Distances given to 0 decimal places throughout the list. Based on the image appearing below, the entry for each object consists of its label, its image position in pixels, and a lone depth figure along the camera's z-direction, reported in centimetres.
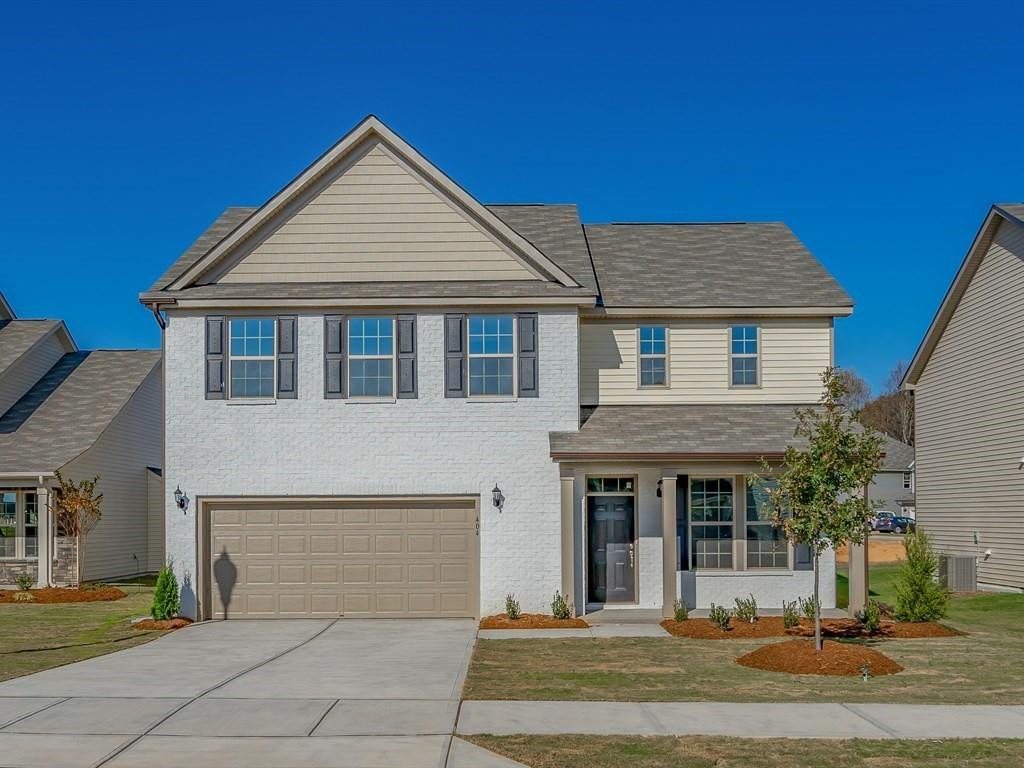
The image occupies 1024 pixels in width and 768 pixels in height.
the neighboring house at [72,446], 2572
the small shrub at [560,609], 1891
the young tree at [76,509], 2502
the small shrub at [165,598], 1894
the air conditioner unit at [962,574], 2516
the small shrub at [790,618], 1762
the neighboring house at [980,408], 2466
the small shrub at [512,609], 1905
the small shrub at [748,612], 1802
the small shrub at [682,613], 1814
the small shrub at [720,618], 1747
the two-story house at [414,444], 1967
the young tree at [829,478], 1460
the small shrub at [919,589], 1777
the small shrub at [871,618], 1744
